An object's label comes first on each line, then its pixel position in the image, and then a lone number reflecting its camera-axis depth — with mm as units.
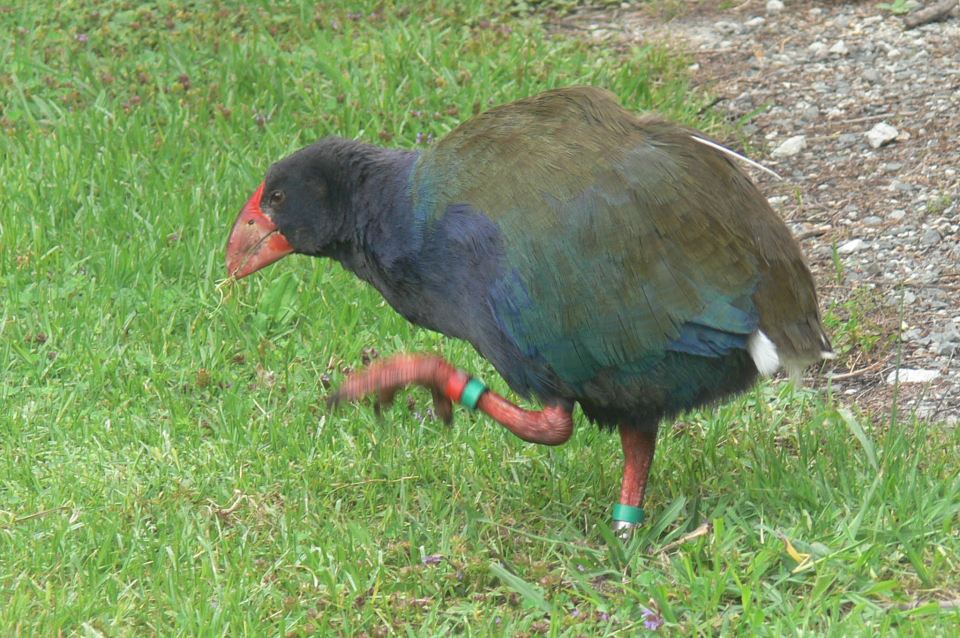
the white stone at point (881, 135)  9875
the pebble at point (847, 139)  10031
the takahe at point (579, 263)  5883
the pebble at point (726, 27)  11867
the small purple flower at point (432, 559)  6172
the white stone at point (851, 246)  8922
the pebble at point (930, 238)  8742
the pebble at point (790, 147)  10133
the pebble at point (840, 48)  11180
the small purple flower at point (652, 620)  5578
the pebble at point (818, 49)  11258
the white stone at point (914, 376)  7645
